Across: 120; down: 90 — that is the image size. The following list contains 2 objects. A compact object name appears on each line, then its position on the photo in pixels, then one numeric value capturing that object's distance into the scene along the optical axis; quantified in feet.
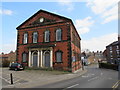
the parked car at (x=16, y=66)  75.65
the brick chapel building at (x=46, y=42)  74.79
